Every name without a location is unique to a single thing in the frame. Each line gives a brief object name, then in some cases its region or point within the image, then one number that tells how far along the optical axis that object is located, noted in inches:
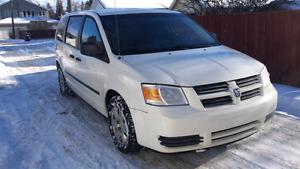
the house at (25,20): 1316.7
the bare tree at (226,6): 445.8
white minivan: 105.3
